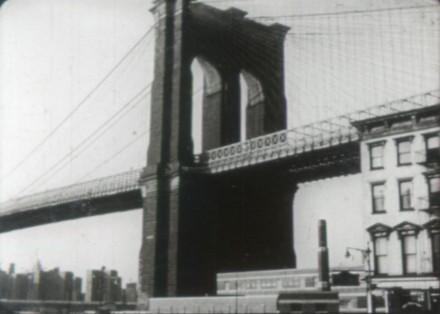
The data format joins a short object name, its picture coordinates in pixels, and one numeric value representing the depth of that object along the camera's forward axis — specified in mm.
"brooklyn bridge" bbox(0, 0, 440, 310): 40562
